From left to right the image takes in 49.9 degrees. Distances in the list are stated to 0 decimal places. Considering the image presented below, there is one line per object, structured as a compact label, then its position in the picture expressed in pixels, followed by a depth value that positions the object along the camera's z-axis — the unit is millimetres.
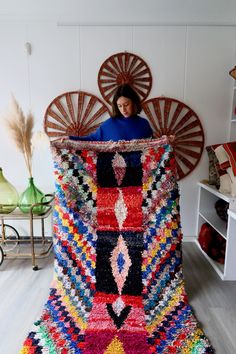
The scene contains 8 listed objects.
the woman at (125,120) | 1908
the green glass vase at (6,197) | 2098
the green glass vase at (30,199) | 2107
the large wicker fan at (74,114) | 2363
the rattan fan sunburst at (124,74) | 2303
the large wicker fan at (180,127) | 2371
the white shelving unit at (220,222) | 1828
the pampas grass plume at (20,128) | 2129
